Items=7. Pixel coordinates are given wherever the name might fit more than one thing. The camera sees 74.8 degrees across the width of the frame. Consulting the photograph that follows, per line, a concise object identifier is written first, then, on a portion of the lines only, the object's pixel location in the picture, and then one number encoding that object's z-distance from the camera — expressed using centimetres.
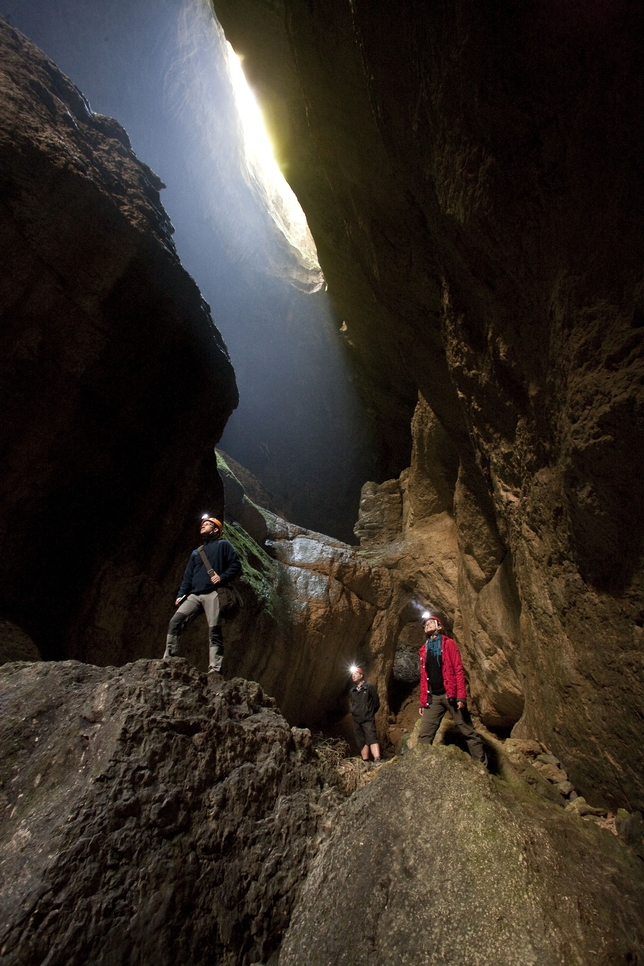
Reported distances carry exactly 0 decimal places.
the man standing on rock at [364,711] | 618
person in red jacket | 429
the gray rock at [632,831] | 266
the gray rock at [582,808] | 334
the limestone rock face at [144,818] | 184
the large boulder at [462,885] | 192
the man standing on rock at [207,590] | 401
